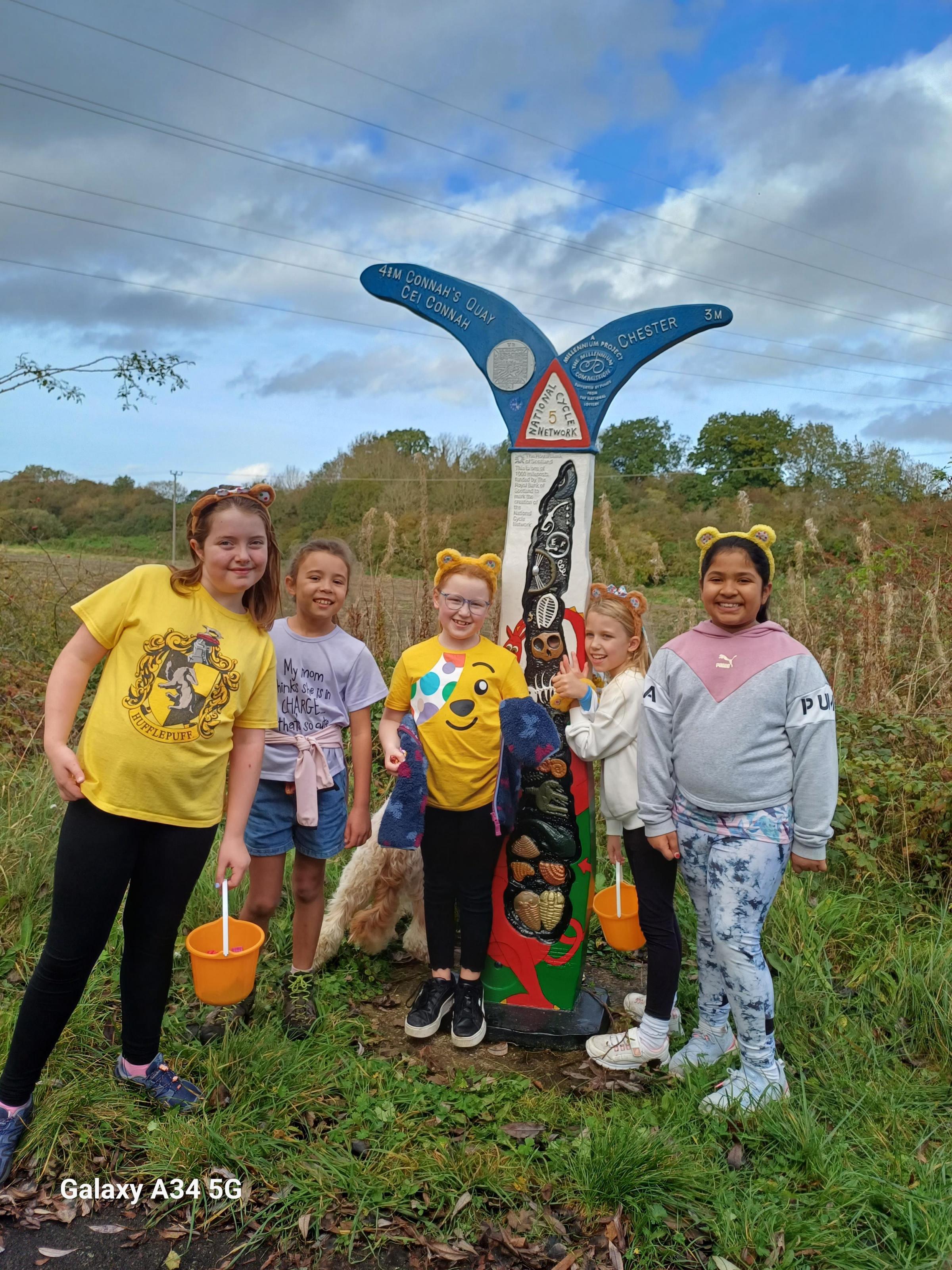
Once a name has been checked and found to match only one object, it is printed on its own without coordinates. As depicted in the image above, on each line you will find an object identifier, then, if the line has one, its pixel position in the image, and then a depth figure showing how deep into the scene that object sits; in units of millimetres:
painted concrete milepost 3223
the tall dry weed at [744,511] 5098
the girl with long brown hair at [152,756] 2205
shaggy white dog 3475
